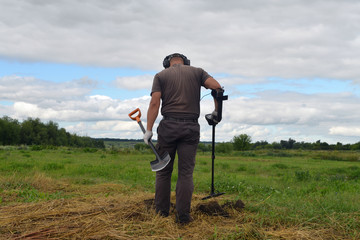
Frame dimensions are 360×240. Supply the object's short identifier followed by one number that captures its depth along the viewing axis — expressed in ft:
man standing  14.97
